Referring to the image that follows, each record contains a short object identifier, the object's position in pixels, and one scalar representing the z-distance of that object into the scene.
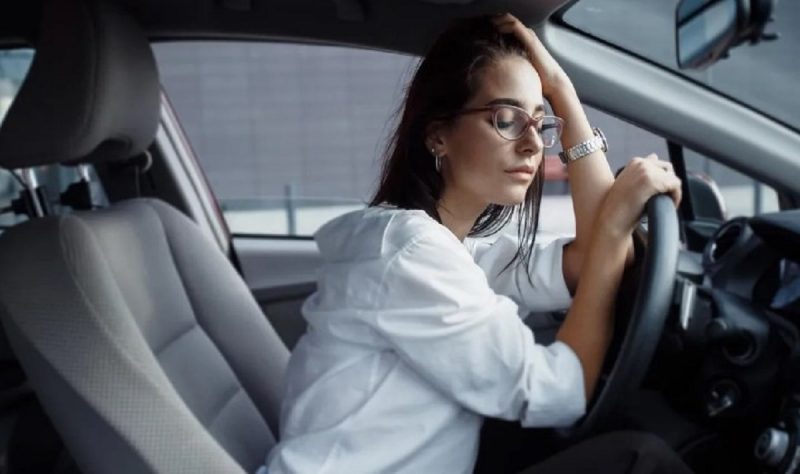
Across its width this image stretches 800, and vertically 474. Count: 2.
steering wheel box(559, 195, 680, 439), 1.07
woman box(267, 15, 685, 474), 1.15
